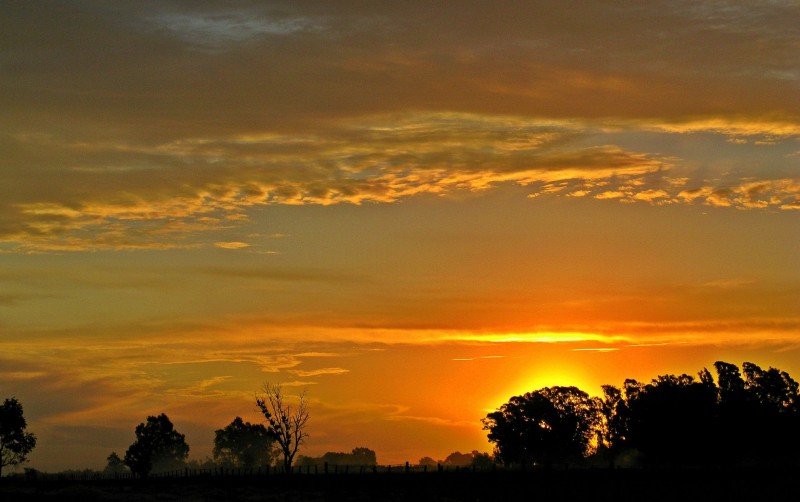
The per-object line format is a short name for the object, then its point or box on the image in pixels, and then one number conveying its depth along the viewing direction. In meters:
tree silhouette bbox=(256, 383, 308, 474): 186.25
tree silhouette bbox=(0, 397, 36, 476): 189.62
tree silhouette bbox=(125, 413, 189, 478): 186.06
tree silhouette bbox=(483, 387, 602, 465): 197.00
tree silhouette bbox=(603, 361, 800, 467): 154.50
